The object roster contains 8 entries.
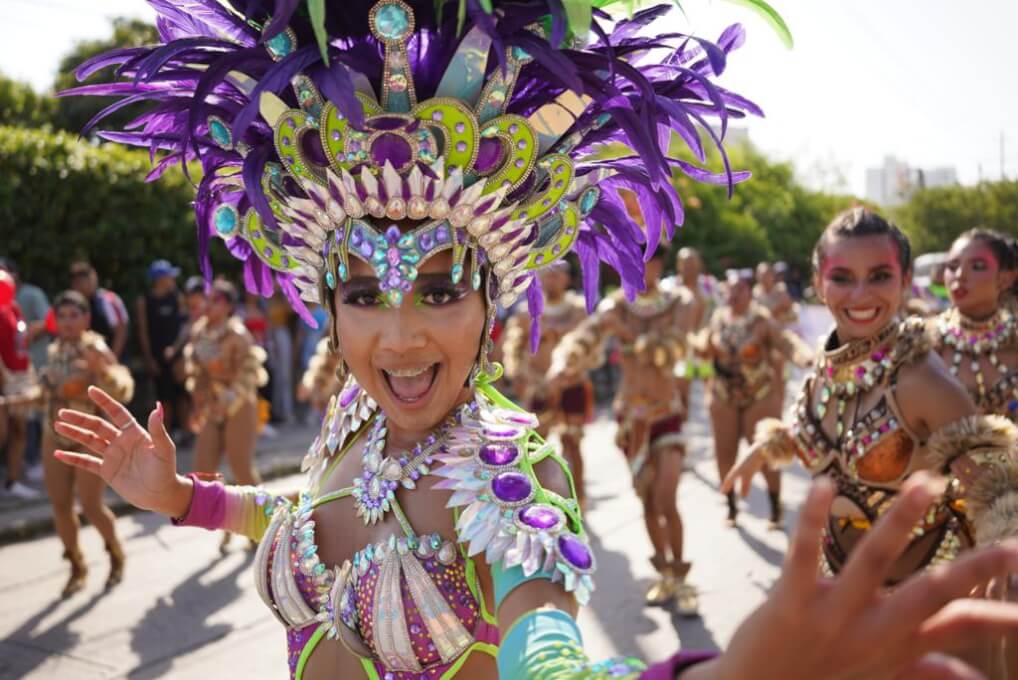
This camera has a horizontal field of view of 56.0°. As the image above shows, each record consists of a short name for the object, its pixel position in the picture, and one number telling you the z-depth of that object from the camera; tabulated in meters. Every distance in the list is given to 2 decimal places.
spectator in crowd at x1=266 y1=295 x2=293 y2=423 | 12.96
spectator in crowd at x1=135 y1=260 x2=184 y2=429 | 10.80
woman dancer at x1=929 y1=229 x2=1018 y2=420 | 4.50
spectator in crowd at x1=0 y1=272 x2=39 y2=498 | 6.66
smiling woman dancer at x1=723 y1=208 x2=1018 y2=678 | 3.08
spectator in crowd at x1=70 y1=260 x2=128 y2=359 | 9.28
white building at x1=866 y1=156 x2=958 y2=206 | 56.12
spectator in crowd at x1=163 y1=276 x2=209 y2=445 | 9.49
